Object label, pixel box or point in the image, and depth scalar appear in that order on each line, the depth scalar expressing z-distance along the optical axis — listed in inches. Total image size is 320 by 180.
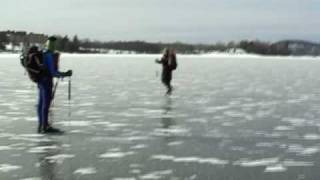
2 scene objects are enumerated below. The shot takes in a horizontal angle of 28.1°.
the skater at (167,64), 805.2
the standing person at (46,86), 411.8
